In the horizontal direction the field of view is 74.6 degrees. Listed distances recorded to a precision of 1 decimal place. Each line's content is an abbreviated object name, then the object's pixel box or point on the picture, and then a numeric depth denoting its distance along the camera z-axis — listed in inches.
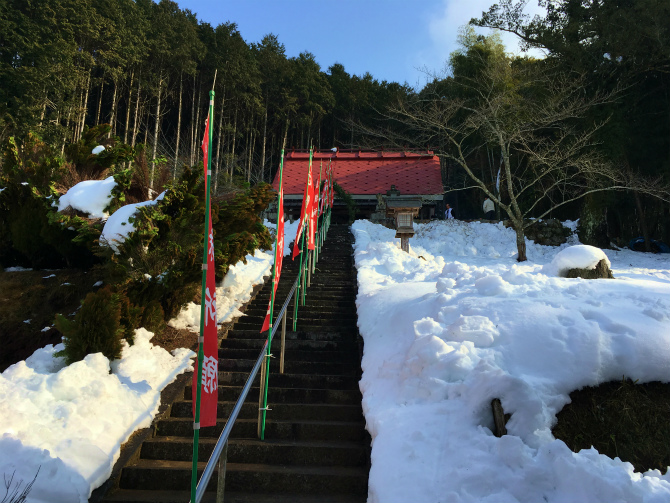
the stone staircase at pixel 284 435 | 138.2
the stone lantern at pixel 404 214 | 423.5
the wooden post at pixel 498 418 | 122.5
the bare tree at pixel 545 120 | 474.3
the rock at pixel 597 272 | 258.7
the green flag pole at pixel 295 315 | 240.8
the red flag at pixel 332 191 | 556.4
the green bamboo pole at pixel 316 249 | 350.3
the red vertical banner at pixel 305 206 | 237.3
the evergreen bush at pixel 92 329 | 179.2
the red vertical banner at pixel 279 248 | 171.5
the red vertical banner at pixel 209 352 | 100.1
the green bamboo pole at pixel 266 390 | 158.4
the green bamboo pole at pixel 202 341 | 94.2
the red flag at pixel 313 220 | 279.0
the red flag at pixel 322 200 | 451.4
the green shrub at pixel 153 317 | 213.9
